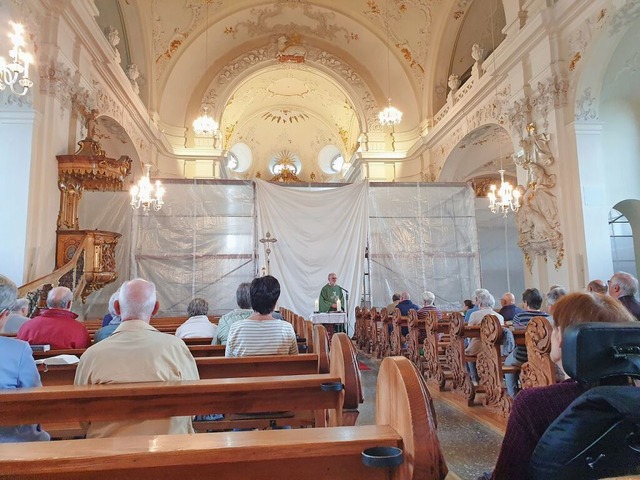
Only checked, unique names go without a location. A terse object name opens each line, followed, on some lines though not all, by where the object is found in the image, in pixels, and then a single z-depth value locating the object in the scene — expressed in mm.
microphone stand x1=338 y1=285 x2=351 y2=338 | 8941
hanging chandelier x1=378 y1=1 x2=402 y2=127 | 10500
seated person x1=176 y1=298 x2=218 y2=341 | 3693
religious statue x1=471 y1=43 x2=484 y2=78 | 9611
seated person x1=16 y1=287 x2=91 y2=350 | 3084
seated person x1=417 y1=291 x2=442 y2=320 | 5684
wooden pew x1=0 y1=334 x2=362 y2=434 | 1528
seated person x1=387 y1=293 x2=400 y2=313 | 7457
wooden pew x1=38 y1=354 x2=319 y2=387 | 2275
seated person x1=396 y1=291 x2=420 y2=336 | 6758
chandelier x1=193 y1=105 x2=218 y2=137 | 10891
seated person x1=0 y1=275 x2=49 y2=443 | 1649
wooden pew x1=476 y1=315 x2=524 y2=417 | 3373
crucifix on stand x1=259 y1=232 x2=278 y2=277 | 9125
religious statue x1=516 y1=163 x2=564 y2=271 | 7086
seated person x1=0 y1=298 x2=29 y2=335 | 3807
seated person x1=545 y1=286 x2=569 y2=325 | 3563
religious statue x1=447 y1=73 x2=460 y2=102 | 10992
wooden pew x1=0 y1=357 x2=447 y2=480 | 861
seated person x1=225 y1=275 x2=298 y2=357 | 2646
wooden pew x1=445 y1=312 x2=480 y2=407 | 3949
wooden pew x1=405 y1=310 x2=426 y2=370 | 5133
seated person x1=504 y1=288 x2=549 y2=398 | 3684
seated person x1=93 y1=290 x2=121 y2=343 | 3117
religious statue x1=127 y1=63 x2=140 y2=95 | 10266
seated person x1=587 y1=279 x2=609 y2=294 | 4109
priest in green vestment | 8094
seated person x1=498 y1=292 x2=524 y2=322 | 4825
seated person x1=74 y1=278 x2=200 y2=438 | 1669
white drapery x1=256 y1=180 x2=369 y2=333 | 9445
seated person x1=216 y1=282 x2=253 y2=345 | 3299
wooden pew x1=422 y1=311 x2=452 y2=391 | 4560
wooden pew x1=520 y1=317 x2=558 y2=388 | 2473
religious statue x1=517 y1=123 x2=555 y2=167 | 7215
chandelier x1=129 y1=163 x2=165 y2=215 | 7688
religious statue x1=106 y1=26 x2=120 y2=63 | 8453
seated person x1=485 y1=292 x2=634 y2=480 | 1096
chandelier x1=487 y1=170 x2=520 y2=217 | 7787
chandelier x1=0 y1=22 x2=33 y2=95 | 3723
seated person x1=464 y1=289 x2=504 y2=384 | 4270
